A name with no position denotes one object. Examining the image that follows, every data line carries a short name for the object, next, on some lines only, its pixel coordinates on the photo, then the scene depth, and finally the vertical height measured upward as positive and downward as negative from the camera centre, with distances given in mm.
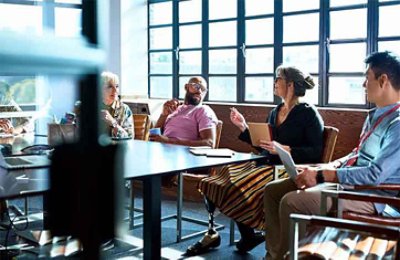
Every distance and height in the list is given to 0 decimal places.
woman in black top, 3250 -371
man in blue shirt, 2500 -264
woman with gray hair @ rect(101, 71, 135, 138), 3602 -87
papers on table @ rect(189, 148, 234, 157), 3178 -286
